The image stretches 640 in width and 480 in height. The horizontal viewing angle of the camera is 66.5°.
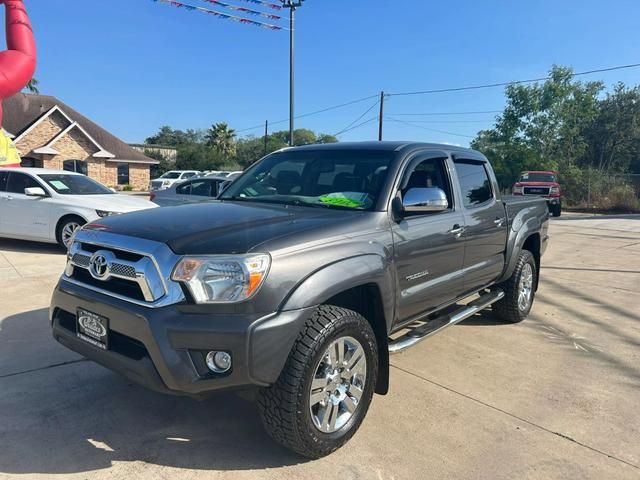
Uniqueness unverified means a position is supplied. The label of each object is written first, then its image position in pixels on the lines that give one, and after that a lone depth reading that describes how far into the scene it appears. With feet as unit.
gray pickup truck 8.09
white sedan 28.96
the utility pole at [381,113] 111.16
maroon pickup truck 70.03
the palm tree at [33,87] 124.71
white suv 101.09
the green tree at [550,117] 127.44
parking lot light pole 62.85
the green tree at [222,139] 215.51
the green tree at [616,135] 145.38
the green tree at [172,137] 298.06
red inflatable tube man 50.72
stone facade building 98.17
